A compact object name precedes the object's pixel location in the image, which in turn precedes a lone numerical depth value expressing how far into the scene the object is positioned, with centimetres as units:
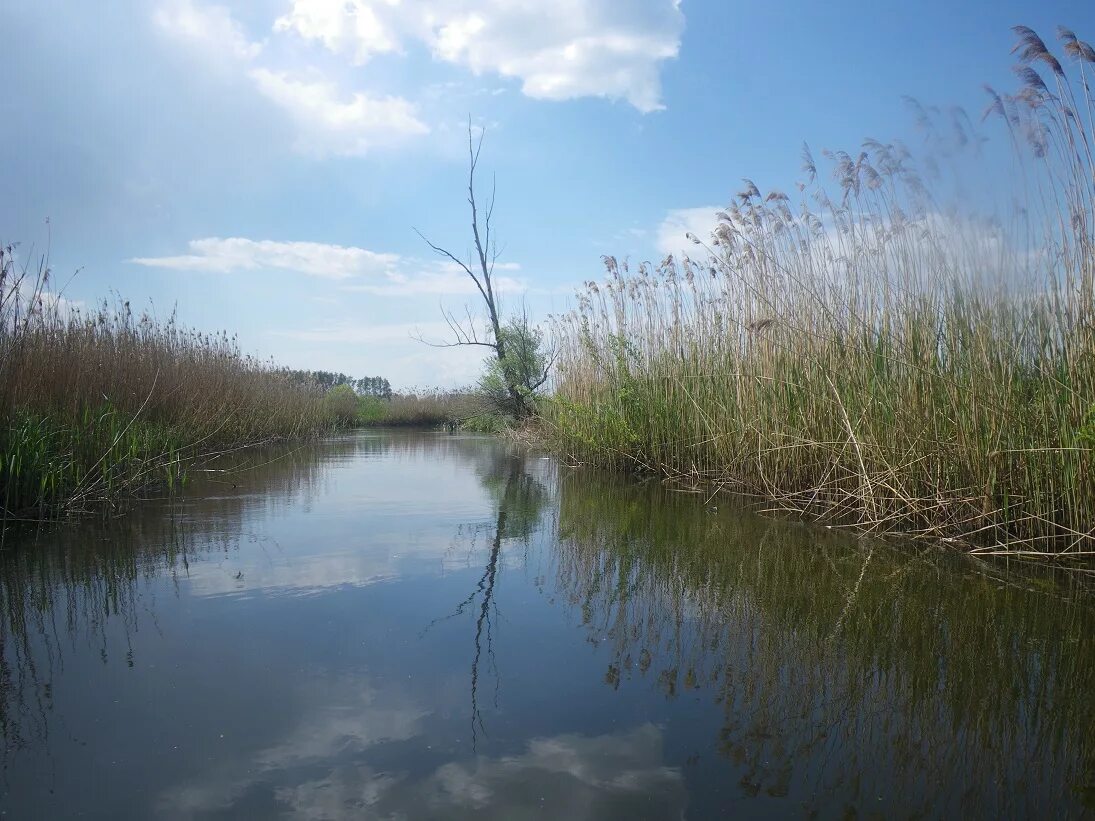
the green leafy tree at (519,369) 1250
